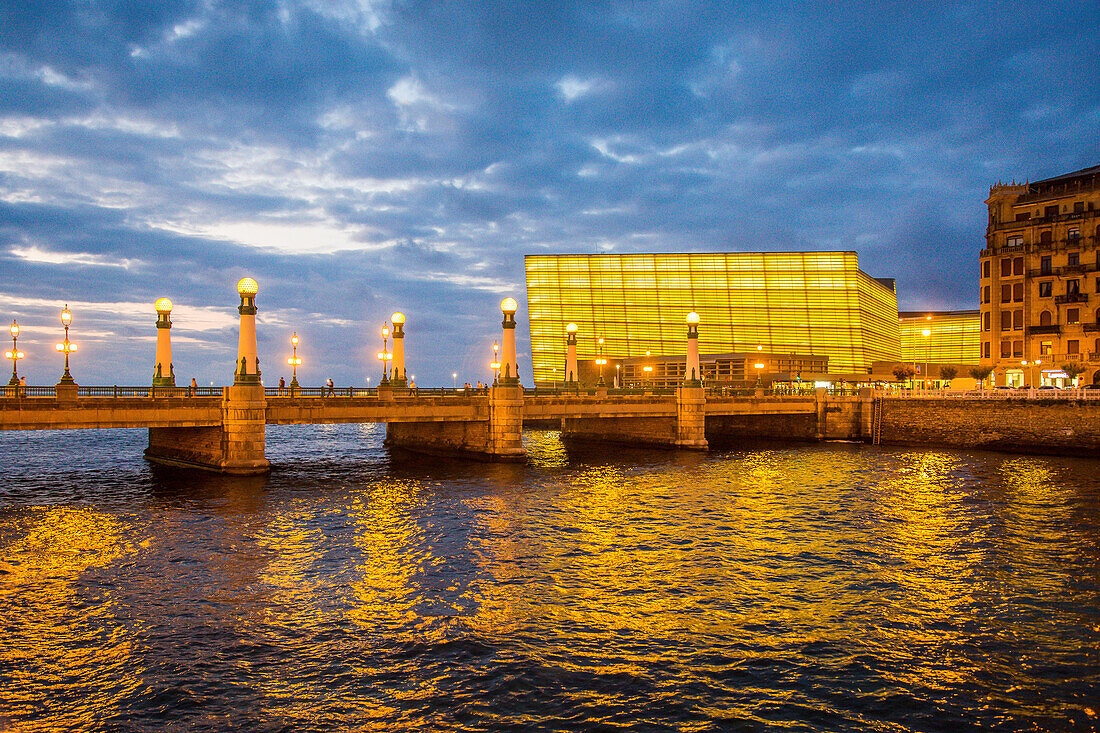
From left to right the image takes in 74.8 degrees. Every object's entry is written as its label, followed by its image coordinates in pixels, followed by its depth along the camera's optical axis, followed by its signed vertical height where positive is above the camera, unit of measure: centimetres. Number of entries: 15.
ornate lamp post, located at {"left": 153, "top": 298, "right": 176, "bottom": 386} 4259 +268
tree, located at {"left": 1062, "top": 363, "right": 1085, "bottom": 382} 7088 -100
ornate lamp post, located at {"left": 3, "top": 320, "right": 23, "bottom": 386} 4012 +299
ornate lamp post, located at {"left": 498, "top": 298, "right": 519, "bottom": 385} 4853 +246
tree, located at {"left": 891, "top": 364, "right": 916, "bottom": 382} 7856 -65
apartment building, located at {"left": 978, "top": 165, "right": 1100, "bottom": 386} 7506 +886
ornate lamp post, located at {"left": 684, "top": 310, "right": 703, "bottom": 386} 5926 +108
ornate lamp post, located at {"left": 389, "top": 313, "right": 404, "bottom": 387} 5275 +264
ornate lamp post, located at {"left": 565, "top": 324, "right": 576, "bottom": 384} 6221 +192
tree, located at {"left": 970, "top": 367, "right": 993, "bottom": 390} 7662 -99
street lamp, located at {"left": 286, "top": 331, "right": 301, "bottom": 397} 5698 +275
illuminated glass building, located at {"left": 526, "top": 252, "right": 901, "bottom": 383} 10906 +1106
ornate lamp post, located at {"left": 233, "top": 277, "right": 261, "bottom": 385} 3878 +283
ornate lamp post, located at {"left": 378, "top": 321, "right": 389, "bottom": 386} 6241 +369
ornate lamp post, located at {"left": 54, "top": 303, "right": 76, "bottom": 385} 3781 +313
